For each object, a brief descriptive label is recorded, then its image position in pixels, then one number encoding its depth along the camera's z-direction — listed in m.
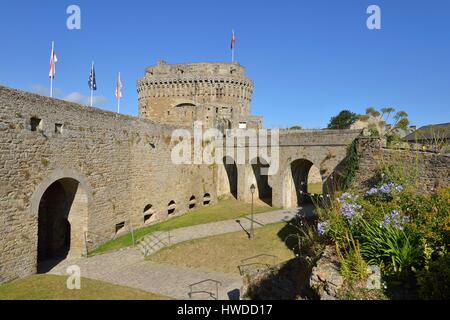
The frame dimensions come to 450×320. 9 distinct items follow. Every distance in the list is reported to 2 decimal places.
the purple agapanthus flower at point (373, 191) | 6.57
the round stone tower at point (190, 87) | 34.94
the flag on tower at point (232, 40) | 34.68
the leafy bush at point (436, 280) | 3.63
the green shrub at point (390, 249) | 4.45
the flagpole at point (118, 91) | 20.56
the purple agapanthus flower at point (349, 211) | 5.52
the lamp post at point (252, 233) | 15.06
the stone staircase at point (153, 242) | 14.76
